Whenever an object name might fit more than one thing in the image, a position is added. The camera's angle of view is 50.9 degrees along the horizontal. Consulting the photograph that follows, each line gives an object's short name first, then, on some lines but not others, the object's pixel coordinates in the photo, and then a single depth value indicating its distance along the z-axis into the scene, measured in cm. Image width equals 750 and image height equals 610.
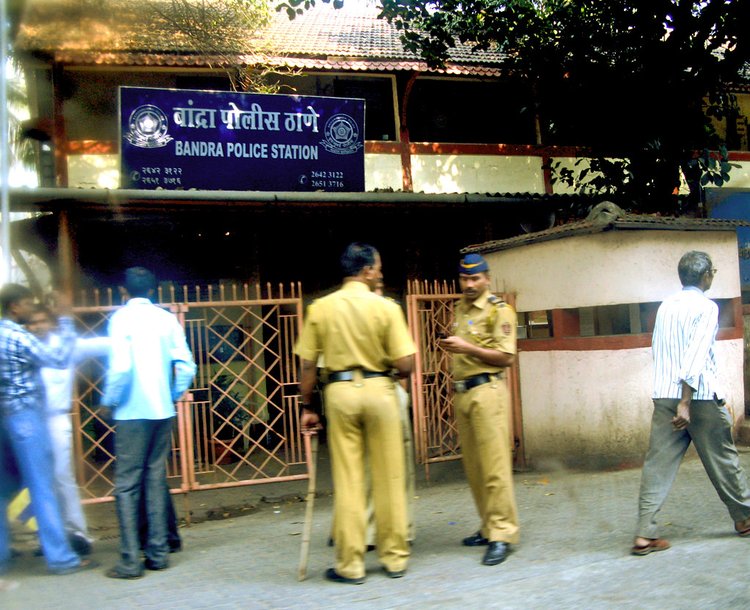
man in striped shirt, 441
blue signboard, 1012
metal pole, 624
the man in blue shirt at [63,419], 475
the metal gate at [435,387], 698
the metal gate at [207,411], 603
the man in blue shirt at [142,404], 443
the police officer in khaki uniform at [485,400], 449
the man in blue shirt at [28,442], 439
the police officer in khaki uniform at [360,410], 413
